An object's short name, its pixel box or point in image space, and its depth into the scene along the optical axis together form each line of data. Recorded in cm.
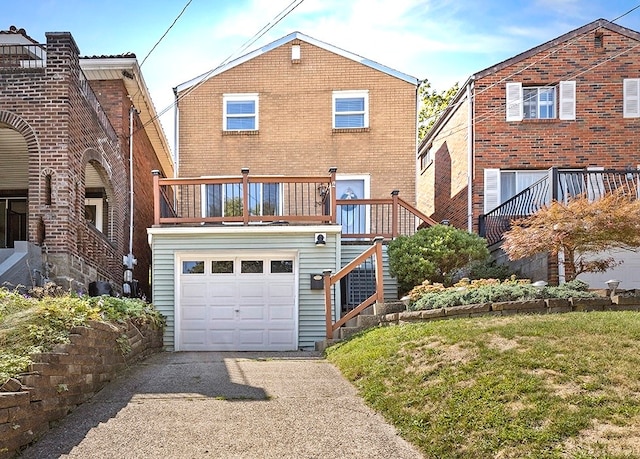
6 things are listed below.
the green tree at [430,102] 3269
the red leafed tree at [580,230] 1052
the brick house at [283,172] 1372
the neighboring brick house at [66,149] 1142
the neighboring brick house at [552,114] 1642
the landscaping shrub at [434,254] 1305
